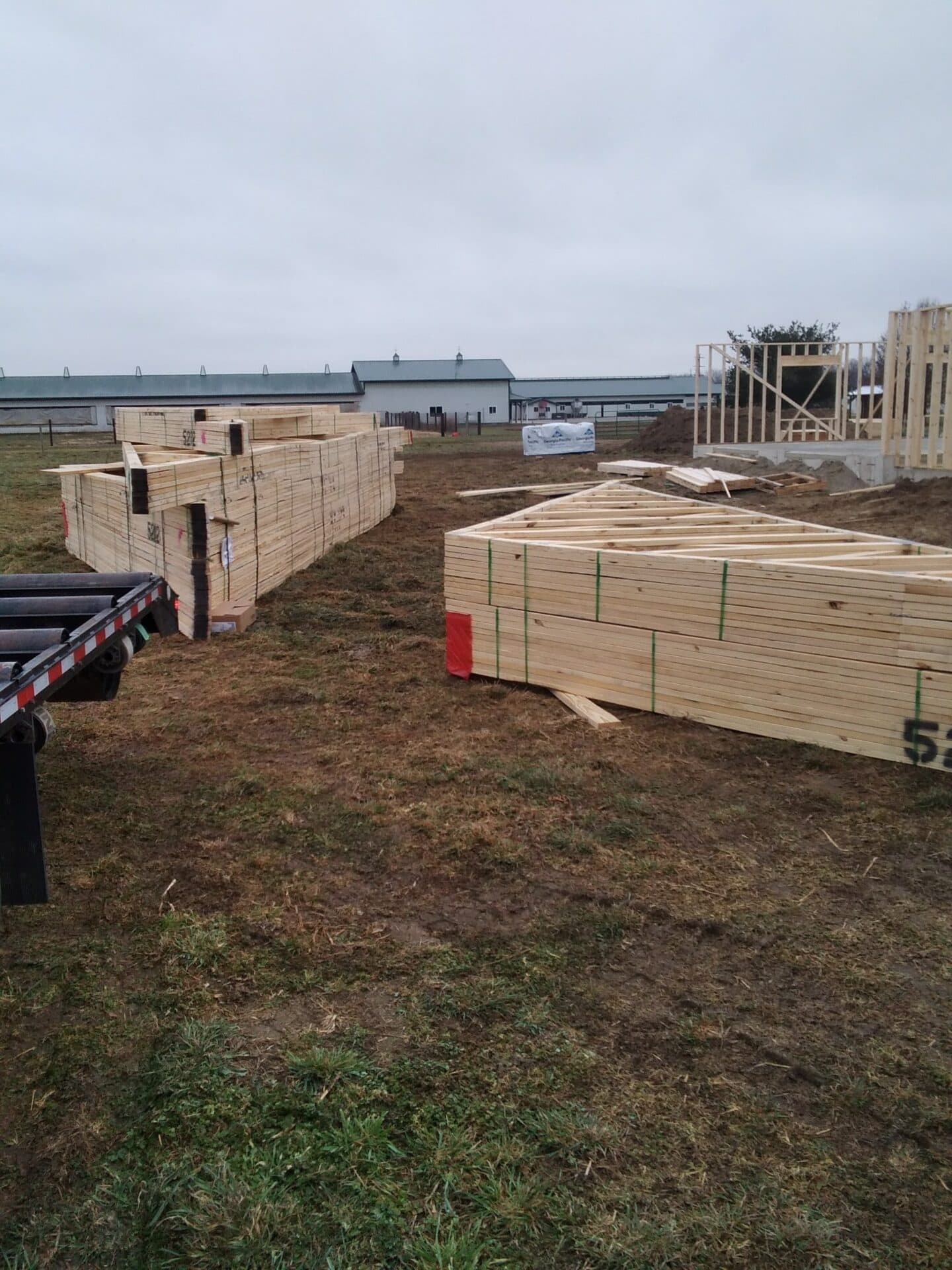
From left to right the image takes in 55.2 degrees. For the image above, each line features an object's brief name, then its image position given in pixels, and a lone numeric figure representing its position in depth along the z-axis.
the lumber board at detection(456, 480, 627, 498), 18.94
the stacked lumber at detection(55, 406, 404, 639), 8.56
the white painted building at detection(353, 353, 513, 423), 68.31
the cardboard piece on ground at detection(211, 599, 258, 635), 9.03
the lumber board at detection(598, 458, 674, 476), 22.02
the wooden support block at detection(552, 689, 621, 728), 6.50
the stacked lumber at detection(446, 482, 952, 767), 5.63
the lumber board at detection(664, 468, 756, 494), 18.77
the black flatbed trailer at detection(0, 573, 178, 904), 3.82
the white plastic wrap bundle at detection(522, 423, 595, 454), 34.66
